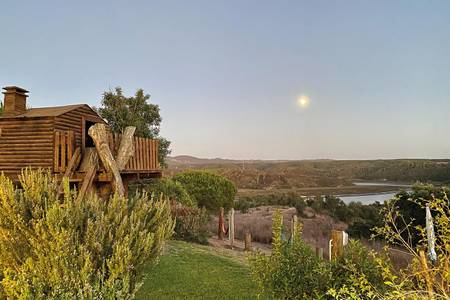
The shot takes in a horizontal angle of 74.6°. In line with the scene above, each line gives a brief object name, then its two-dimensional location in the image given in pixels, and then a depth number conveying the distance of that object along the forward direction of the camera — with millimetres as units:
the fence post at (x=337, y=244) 4090
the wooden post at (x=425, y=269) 2696
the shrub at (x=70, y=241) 3320
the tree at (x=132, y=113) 18016
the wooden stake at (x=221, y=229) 14619
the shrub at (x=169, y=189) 15945
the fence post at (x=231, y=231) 13144
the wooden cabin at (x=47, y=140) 8695
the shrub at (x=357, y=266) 3602
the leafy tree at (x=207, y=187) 21938
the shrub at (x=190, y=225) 12688
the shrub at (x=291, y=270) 3725
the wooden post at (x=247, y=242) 12001
